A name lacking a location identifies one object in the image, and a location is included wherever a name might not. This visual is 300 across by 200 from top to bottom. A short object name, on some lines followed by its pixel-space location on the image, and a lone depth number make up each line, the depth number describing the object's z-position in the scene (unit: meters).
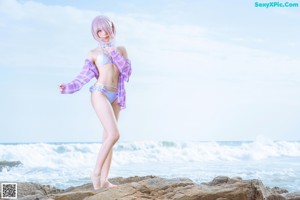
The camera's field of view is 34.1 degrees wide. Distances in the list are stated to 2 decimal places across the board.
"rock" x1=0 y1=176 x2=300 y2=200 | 4.74
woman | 5.40
